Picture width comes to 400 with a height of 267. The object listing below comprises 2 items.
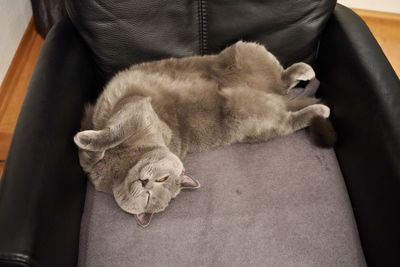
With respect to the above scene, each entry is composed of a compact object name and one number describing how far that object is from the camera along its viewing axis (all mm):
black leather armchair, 874
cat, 1163
